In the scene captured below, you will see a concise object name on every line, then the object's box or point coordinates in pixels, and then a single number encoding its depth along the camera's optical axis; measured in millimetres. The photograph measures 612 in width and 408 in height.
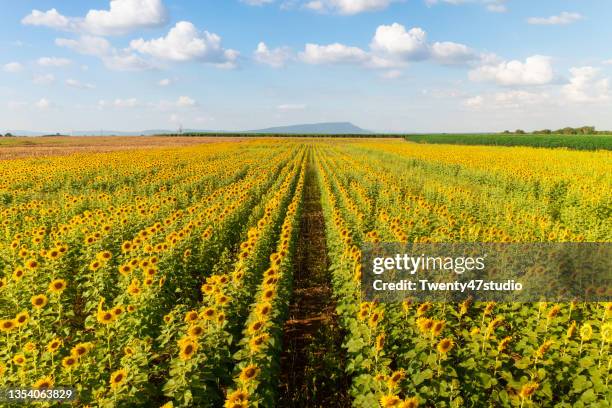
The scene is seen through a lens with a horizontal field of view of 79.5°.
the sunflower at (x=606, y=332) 3662
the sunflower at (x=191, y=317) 4292
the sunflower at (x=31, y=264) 5575
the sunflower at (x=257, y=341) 3859
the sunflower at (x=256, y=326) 4177
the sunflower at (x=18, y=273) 5620
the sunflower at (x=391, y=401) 3115
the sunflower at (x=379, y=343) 3977
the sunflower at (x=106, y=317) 4379
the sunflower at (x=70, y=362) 3674
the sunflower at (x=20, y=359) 3796
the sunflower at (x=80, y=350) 3773
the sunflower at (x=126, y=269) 5784
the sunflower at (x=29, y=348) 3915
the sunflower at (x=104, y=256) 6175
